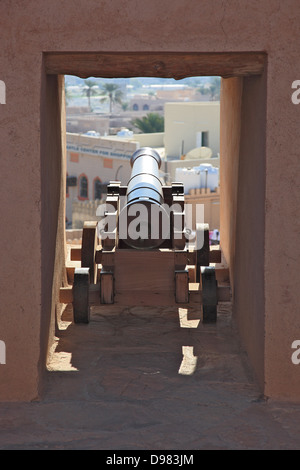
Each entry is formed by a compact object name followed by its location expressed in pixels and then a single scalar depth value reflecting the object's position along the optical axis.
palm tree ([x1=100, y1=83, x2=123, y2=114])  77.38
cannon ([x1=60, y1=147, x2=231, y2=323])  5.60
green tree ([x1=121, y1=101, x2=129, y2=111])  77.02
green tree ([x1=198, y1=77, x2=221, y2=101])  86.03
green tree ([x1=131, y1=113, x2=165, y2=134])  43.19
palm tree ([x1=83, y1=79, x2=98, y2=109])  79.14
